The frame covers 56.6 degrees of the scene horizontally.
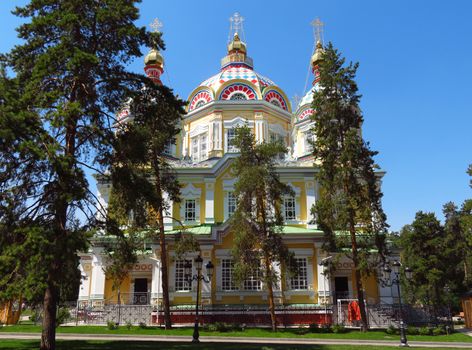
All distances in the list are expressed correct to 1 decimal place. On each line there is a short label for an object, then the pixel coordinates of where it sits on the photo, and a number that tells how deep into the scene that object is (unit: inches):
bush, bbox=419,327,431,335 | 817.1
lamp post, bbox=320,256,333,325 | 877.7
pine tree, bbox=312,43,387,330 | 847.1
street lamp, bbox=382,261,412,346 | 660.9
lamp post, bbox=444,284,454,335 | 870.0
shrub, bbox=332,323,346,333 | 811.4
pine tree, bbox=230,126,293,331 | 833.5
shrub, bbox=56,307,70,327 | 768.7
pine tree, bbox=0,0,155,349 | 451.8
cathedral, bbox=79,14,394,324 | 1046.4
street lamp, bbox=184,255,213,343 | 661.9
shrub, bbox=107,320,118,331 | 820.6
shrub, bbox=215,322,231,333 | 814.5
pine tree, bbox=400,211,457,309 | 1267.2
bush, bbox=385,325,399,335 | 811.4
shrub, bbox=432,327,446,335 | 835.2
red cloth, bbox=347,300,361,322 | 914.7
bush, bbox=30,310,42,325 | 948.0
